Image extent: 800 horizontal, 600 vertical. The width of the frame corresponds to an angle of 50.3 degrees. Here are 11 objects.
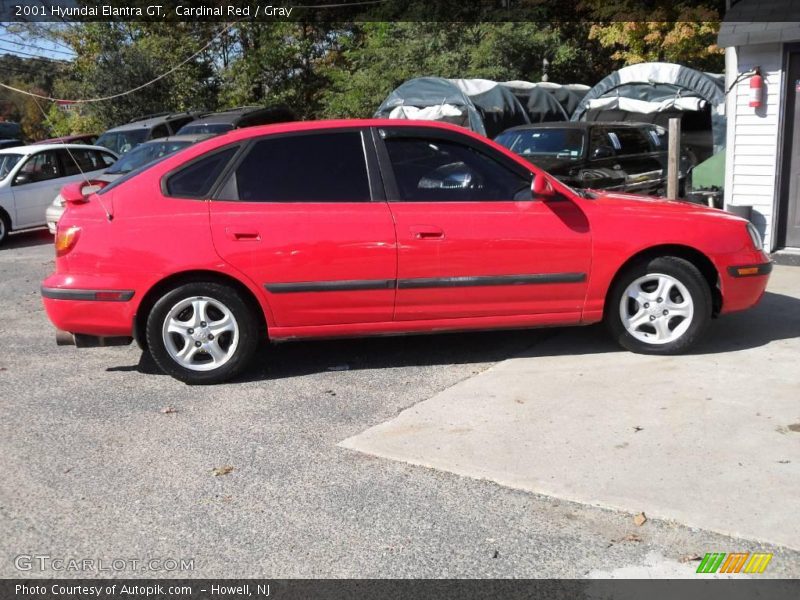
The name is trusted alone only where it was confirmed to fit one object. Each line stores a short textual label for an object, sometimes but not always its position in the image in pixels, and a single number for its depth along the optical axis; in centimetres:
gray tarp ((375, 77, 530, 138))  1719
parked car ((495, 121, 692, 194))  1122
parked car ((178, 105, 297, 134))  1708
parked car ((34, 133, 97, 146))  2012
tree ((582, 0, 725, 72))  1822
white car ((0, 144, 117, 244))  1333
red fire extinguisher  885
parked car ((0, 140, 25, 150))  2545
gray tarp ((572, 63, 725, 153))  1539
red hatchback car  554
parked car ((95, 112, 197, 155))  1822
